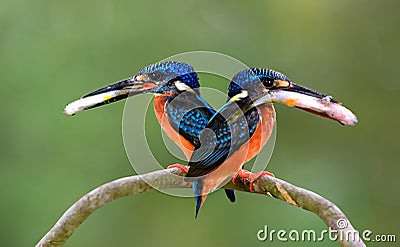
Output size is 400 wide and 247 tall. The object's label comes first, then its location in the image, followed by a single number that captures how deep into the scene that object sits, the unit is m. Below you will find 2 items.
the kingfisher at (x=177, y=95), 3.78
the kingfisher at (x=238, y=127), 3.75
